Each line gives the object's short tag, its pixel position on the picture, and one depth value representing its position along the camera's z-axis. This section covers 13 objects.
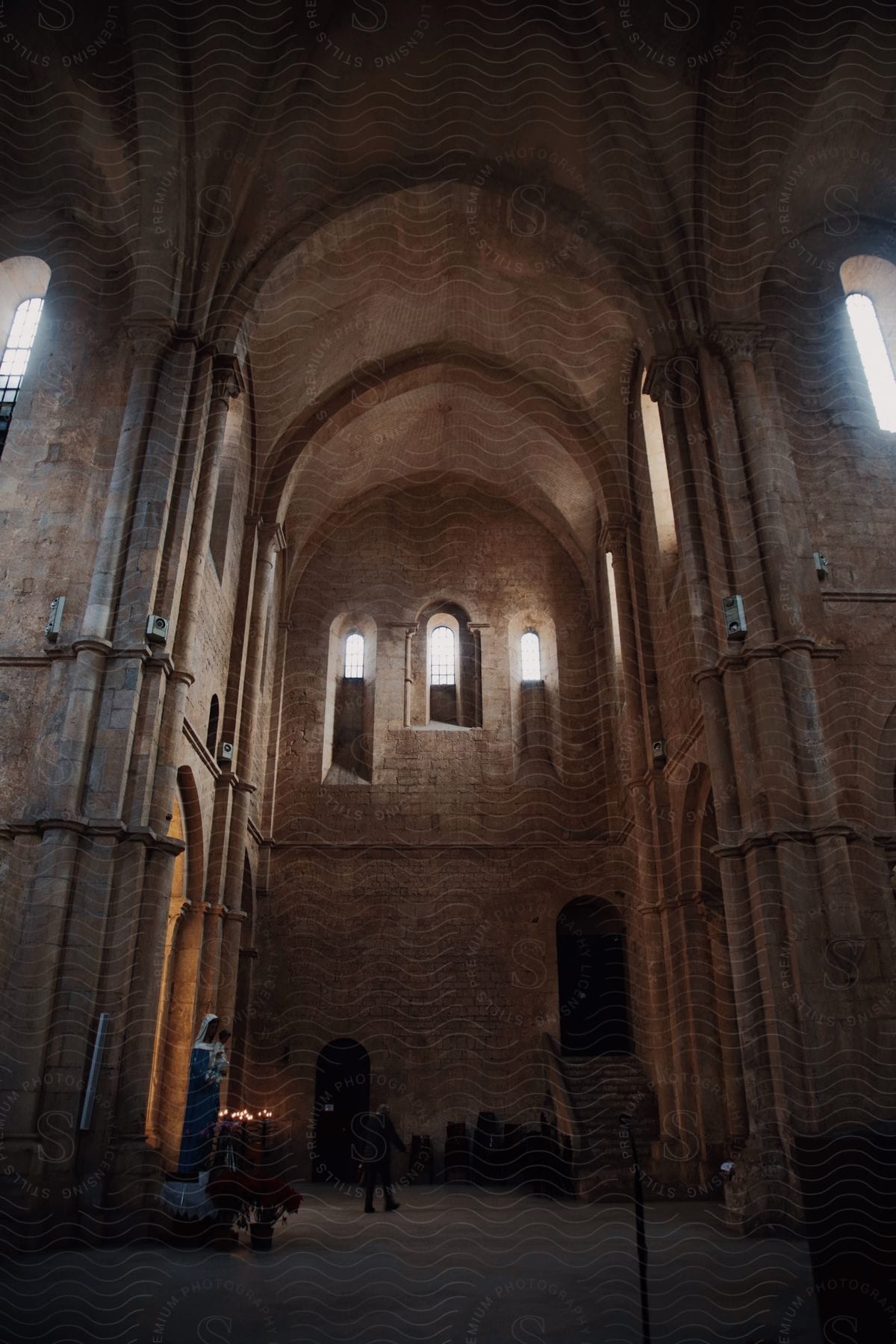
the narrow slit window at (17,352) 11.87
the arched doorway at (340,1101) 14.93
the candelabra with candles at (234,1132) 8.71
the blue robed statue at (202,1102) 8.55
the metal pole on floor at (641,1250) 4.43
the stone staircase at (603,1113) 11.02
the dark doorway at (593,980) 15.27
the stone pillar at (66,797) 8.16
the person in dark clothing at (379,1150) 9.91
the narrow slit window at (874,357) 11.48
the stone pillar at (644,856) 12.78
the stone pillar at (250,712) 13.34
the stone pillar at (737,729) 8.24
